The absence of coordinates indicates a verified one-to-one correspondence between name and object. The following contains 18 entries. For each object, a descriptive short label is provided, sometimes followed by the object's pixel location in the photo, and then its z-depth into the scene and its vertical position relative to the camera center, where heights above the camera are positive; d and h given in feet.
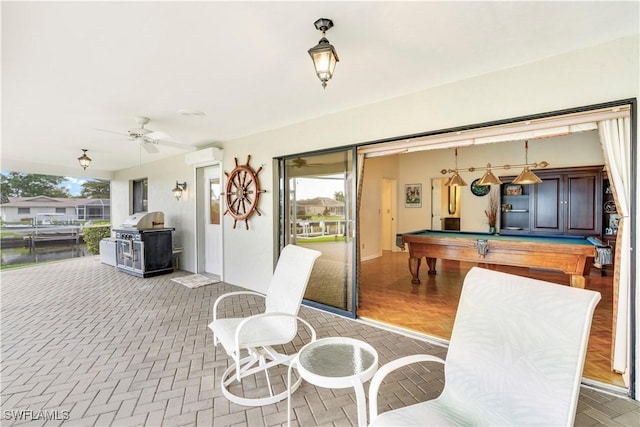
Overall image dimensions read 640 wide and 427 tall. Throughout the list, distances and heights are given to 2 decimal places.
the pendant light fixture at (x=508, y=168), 16.70 +1.80
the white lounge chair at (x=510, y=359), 4.10 -2.39
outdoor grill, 19.90 -2.53
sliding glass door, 12.68 -0.46
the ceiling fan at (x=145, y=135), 13.19 +3.39
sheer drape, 7.19 -0.45
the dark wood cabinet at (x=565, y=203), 18.74 +0.16
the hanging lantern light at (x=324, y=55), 6.32 +3.31
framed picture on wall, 27.63 +1.08
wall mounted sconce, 20.98 +1.44
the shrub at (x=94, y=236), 28.58 -2.63
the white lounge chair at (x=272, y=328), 7.14 -3.24
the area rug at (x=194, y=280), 17.84 -4.55
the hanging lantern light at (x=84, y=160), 19.12 +3.26
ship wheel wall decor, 15.89 +0.92
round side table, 5.05 -3.05
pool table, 12.06 -2.03
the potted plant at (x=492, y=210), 22.85 -0.30
